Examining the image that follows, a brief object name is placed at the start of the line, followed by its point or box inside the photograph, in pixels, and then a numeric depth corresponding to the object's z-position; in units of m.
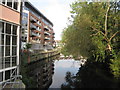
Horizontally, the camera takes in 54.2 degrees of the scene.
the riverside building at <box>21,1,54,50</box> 30.34
